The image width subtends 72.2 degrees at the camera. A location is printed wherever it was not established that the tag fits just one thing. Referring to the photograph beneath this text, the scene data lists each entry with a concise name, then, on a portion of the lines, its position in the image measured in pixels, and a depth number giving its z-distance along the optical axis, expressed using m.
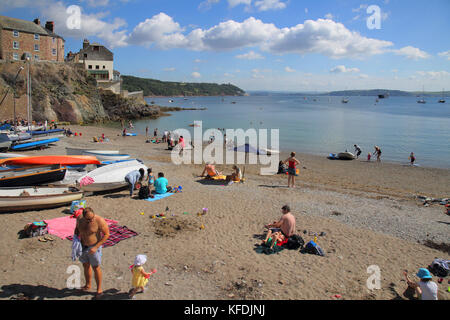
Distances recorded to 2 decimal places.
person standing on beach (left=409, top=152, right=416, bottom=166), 25.09
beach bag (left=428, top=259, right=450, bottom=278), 7.02
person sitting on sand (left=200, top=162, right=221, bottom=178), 14.90
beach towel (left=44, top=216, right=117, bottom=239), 8.05
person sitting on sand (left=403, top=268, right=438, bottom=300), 5.55
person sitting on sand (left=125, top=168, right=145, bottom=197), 11.59
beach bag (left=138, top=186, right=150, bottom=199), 11.34
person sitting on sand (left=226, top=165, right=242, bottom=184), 14.64
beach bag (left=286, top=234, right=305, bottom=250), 7.89
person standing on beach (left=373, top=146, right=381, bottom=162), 25.68
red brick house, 43.16
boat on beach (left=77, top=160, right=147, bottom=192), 11.49
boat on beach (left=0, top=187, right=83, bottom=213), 9.35
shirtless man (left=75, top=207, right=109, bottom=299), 5.33
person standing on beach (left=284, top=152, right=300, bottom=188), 14.05
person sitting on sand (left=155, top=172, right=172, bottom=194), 12.05
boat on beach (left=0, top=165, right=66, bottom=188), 10.83
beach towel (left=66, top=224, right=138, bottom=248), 7.73
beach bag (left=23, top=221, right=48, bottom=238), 7.82
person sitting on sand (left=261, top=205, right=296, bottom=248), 7.94
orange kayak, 12.80
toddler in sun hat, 5.42
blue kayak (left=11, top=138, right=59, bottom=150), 20.16
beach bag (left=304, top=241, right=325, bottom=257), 7.66
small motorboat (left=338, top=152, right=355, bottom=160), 26.30
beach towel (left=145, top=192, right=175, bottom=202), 11.36
